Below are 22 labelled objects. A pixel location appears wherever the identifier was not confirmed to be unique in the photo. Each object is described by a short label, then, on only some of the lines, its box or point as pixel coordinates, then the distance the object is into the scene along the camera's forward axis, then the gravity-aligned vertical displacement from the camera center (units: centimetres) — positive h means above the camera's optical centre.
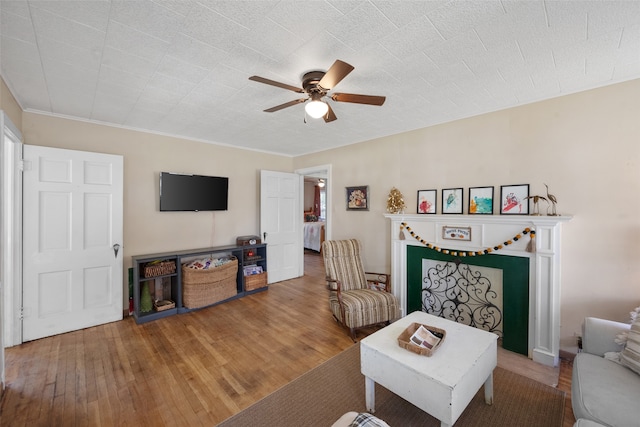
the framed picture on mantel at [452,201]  305 +15
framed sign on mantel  290 -22
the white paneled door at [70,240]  275 -34
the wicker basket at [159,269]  332 -75
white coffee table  144 -95
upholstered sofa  126 -94
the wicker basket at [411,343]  167 -88
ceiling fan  196 +90
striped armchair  284 -96
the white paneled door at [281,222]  467 -19
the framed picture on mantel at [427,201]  325 +16
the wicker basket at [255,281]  418 -114
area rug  174 -139
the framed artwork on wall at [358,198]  400 +23
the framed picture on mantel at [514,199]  260 +15
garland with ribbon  247 -33
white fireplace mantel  236 -38
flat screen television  370 +29
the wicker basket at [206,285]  353 -103
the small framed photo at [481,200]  282 +15
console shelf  325 -91
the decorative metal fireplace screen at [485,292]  257 -88
